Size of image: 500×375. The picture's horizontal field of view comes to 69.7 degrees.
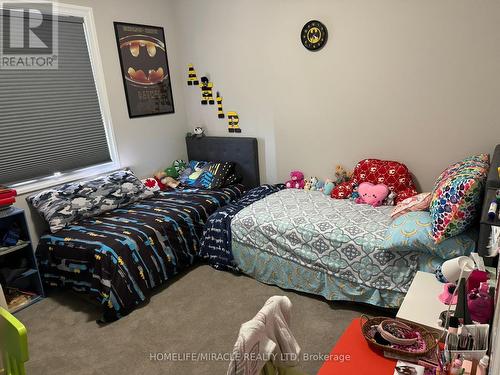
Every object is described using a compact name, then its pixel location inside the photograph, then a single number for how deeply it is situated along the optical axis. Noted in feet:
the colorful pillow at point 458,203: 6.13
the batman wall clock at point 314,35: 9.98
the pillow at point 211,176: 12.02
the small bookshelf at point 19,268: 8.75
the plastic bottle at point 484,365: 3.13
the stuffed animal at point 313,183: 11.14
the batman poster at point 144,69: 11.56
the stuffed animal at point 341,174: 10.66
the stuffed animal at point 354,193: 9.93
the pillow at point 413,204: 7.66
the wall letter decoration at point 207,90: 12.75
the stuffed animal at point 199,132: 13.30
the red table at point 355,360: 4.00
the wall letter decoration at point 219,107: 12.65
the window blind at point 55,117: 9.41
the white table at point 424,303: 4.73
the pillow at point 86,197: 9.35
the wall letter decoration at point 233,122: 12.44
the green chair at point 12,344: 3.38
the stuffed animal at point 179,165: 13.24
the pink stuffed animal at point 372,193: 9.31
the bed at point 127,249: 8.28
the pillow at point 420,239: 6.37
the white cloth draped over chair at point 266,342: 3.37
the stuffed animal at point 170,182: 12.57
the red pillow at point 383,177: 9.34
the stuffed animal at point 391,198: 9.30
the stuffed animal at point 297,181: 11.51
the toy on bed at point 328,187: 10.57
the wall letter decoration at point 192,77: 13.01
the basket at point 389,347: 4.03
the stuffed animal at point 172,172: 13.00
